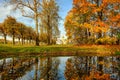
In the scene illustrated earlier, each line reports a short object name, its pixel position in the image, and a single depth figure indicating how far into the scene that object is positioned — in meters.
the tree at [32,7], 13.44
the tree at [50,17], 18.20
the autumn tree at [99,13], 12.91
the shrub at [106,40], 12.78
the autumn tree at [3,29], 23.39
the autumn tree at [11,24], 22.50
